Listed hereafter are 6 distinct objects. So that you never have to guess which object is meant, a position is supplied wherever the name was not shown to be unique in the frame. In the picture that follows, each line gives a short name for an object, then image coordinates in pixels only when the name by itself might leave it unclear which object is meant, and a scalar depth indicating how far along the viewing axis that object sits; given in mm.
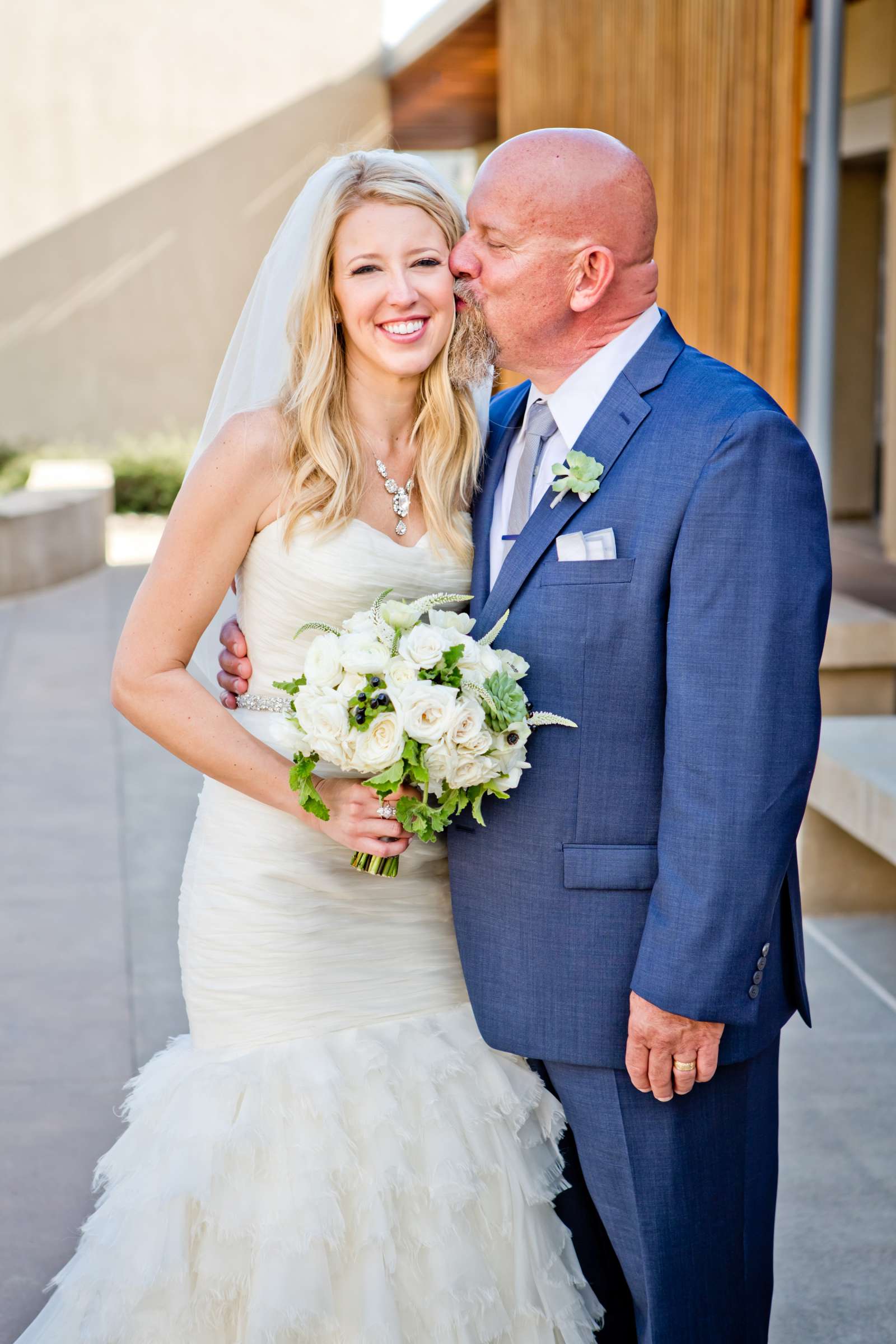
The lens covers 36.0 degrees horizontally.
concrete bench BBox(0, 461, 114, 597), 11305
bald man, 2031
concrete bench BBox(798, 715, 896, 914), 4164
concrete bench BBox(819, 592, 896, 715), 5117
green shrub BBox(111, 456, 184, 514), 16156
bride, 2260
